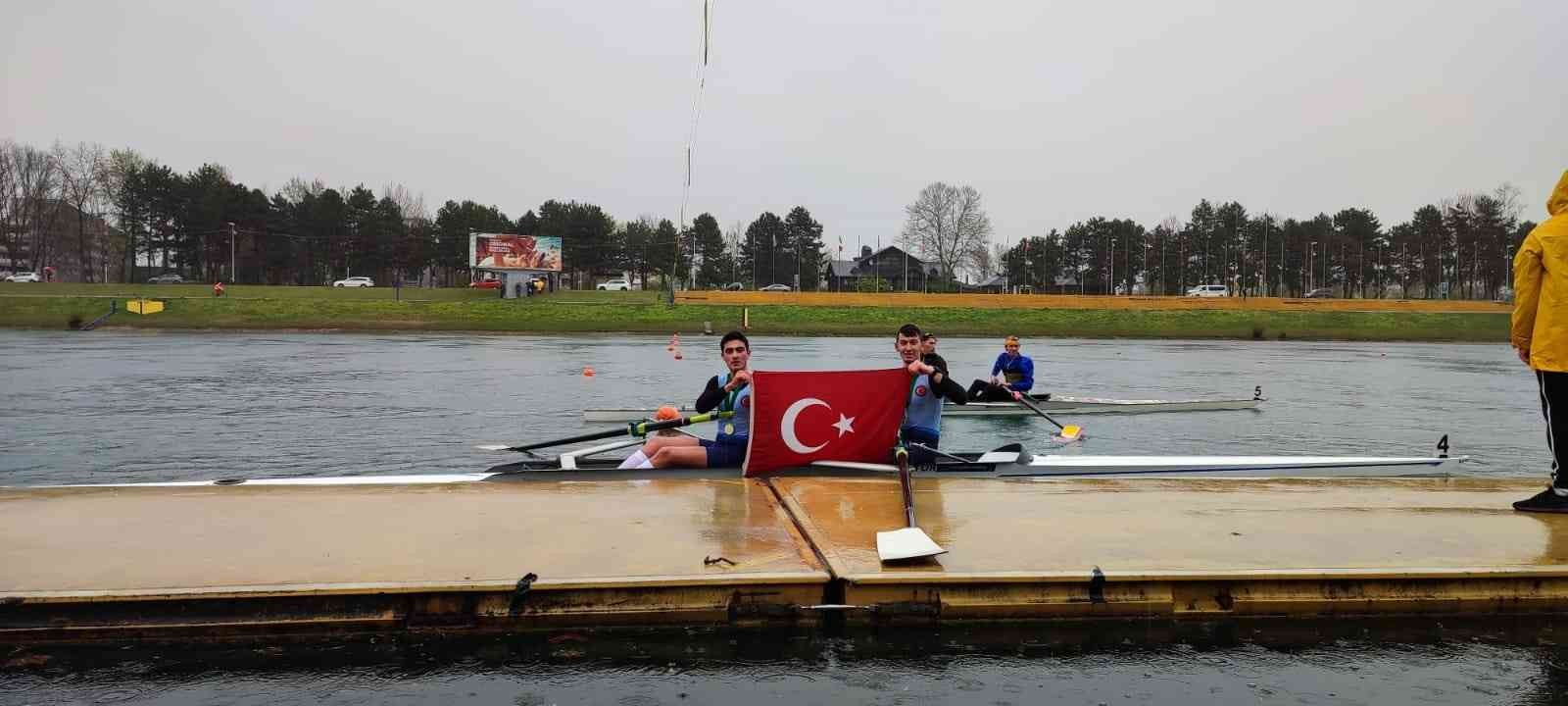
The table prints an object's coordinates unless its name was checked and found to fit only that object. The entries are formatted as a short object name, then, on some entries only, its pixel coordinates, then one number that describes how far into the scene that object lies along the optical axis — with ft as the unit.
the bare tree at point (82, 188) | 322.75
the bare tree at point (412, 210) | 428.15
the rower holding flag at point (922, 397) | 31.38
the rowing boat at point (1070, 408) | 56.18
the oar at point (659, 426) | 31.42
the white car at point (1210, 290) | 322.34
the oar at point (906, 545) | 19.85
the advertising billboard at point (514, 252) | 259.80
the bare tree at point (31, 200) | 323.78
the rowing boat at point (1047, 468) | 29.89
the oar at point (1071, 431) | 51.90
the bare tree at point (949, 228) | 384.47
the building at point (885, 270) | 383.94
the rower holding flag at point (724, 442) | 30.83
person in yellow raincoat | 23.35
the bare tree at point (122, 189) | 307.58
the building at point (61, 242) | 327.67
